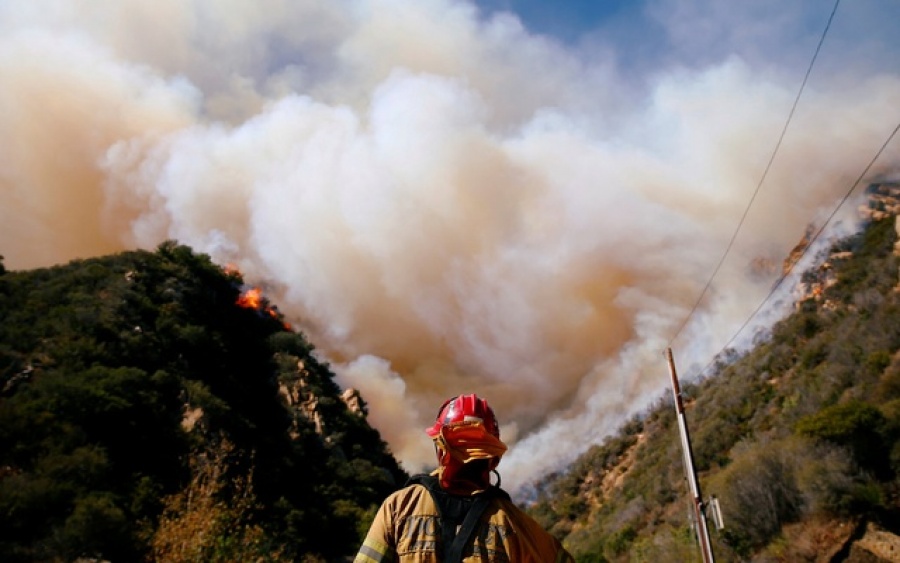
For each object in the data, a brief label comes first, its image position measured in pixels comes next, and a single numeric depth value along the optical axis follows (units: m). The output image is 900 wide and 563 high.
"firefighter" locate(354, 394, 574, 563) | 2.72
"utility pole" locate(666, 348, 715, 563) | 13.85
